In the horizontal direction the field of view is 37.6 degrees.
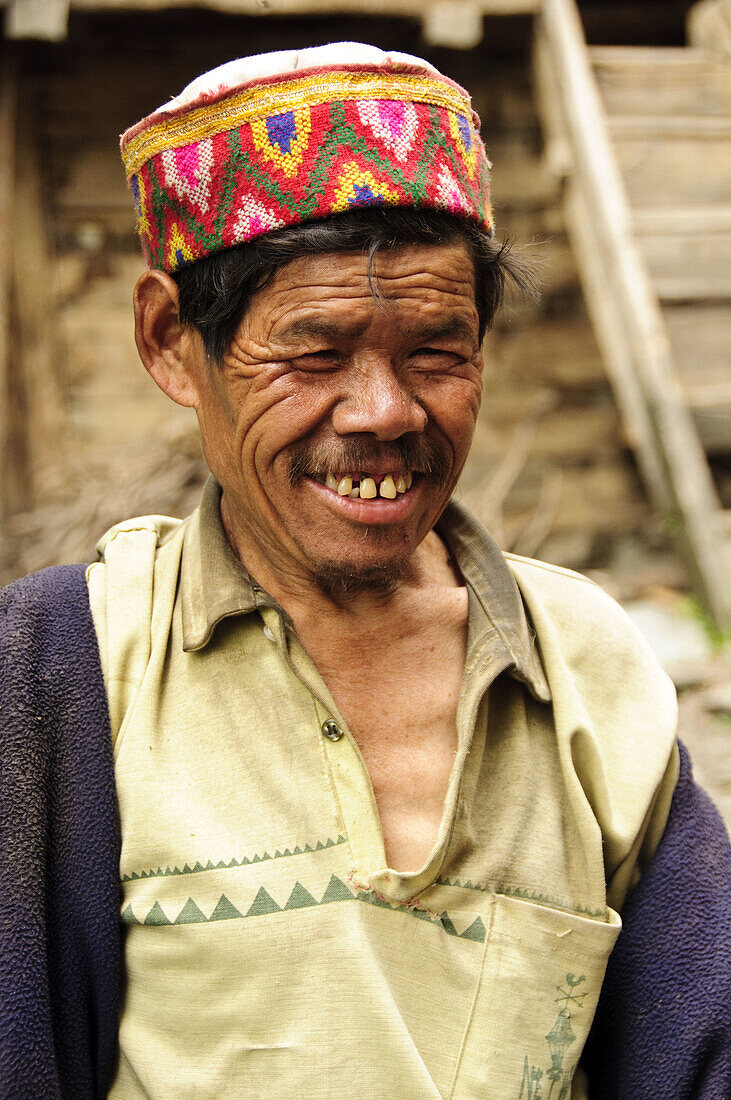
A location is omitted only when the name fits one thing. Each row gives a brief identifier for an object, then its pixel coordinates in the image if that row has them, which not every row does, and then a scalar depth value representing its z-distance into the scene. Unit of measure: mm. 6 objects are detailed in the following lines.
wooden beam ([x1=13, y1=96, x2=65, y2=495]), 4441
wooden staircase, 4078
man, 1396
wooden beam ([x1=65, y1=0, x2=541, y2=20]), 3982
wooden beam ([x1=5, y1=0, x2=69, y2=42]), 3844
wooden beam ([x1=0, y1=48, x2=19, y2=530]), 4199
